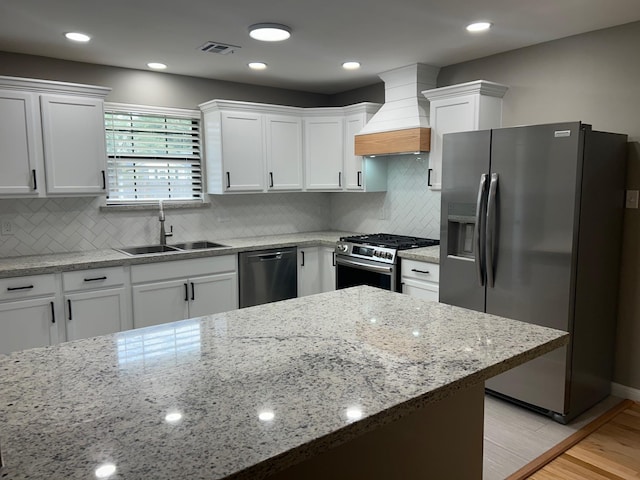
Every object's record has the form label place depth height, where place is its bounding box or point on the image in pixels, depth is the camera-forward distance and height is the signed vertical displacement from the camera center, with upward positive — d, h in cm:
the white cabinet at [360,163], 448 +28
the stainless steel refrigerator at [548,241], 272 -30
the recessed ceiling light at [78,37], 307 +103
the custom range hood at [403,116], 387 +65
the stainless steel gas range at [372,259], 380 -56
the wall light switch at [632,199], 304 -5
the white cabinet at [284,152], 454 +39
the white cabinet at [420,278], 353 -66
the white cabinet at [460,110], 351 +62
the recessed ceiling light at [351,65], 389 +106
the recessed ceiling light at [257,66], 388 +106
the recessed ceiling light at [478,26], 294 +104
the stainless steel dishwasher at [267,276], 413 -75
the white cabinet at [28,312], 310 -80
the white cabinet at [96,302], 333 -79
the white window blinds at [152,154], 407 +35
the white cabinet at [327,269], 446 -73
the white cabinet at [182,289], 362 -77
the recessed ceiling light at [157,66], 389 +106
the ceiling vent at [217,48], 332 +104
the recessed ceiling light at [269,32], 292 +102
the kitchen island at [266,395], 93 -50
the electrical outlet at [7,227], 358 -26
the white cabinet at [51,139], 327 +39
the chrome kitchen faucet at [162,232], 419 -35
